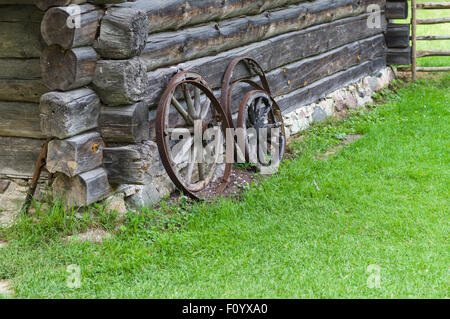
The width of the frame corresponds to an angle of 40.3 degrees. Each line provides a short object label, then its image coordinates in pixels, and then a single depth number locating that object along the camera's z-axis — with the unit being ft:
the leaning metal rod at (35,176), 15.49
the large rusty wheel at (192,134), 16.70
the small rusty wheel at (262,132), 20.93
